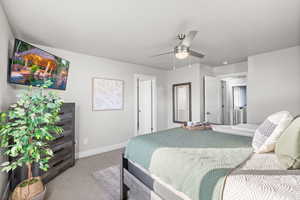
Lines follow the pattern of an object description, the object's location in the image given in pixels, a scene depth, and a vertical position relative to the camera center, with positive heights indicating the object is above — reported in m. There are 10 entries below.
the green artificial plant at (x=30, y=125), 1.42 -0.26
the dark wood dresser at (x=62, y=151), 1.89 -0.88
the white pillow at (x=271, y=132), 1.13 -0.27
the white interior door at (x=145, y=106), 4.66 -0.15
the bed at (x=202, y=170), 0.73 -0.46
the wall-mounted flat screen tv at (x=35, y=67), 1.91 +0.58
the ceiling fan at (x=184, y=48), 1.89 +0.78
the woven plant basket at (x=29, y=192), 1.50 -1.04
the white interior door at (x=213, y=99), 4.02 +0.08
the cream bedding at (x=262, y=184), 0.66 -0.44
